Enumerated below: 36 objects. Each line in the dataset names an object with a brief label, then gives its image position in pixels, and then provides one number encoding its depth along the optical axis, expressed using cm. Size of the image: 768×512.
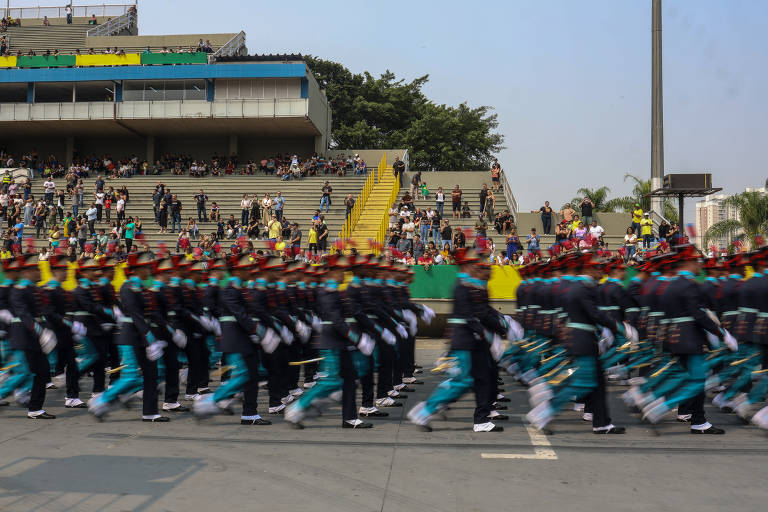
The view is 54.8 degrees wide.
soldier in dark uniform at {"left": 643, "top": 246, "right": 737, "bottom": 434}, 799
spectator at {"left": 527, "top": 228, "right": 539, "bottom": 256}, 2238
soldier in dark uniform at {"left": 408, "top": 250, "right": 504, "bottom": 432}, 823
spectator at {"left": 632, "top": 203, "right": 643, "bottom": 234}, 2415
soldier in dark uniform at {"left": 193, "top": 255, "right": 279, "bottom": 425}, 888
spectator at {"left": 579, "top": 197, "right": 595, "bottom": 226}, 2625
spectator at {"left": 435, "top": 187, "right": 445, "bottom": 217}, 2775
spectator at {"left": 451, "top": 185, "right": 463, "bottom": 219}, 2770
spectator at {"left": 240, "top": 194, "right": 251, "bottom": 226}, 2805
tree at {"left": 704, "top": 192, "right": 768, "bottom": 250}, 2900
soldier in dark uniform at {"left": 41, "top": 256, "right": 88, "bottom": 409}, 970
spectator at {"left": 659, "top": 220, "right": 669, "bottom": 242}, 2135
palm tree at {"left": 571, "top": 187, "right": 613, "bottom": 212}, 4078
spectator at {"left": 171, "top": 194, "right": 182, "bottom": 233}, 2828
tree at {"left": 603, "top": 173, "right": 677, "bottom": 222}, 3475
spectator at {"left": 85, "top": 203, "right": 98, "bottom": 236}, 2728
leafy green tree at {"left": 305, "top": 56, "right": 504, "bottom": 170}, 4944
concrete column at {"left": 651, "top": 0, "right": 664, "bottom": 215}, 2833
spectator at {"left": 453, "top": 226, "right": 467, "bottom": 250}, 2127
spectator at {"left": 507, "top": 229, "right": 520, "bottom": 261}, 2182
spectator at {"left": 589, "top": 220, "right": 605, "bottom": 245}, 2256
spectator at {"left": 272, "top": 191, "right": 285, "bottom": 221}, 2723
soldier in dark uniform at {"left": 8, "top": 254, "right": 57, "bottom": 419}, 931
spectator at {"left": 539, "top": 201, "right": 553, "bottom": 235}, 2645
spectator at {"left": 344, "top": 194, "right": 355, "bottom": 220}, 2845
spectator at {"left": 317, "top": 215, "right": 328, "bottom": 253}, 2391
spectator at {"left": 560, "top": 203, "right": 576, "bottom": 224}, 2590
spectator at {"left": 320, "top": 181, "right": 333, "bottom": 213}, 2902
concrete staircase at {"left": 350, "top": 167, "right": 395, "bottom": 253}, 2738
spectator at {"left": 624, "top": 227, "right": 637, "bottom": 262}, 2141
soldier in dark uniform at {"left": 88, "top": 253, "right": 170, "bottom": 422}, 905
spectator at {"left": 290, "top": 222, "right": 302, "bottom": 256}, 2211
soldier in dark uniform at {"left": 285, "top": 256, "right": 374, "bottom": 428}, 866
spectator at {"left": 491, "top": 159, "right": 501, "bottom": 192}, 3059
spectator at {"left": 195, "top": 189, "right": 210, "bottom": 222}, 2902
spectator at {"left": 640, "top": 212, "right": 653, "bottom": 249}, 2247
